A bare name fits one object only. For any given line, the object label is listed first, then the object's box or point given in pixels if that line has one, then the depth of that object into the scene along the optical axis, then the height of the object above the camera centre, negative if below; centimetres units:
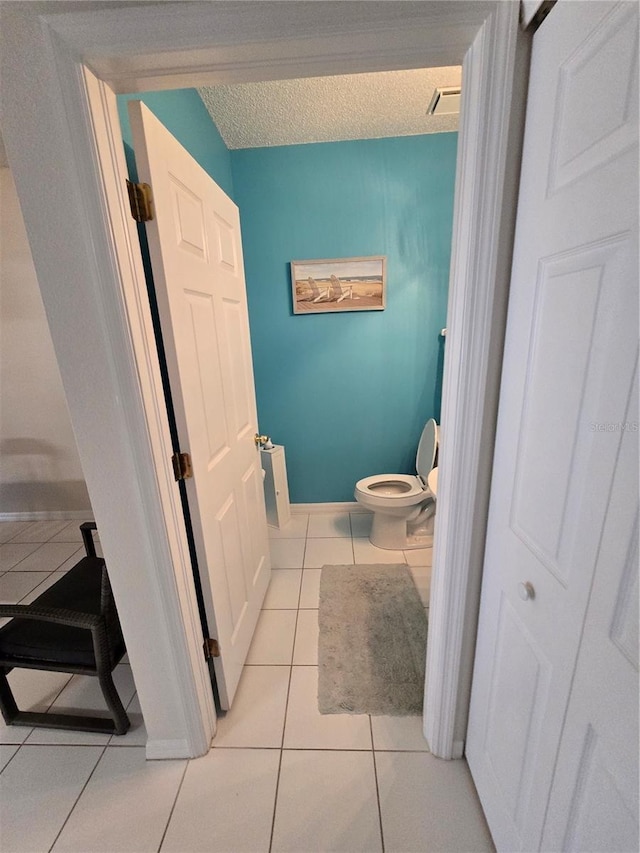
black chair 111 -103
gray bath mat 136 -141
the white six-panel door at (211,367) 94 -8
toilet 218 -106
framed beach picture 229 +37
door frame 68 +29
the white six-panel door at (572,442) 50 -20
